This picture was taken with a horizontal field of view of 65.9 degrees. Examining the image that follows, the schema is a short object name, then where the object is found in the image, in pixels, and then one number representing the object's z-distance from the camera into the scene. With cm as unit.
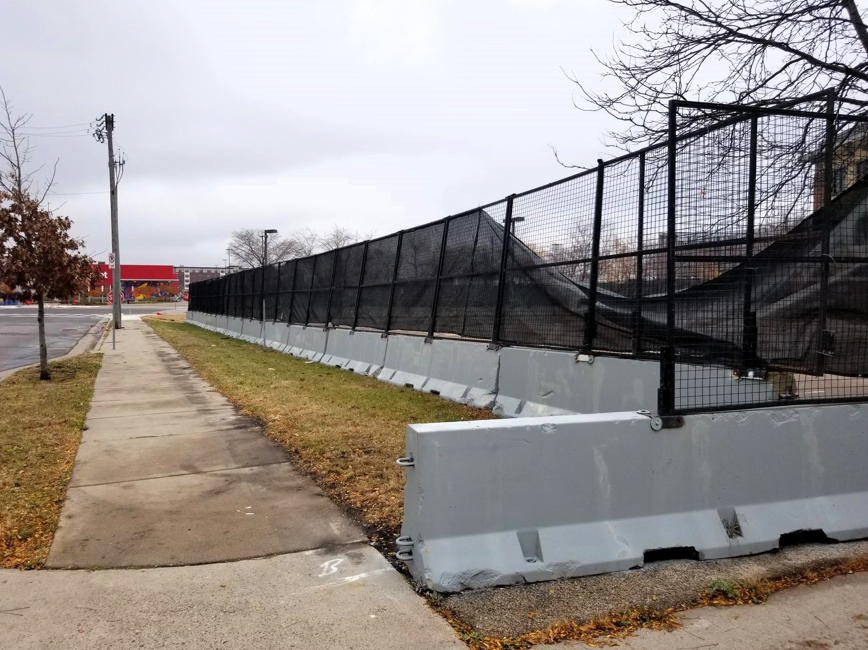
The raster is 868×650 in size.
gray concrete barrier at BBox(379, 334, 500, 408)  939
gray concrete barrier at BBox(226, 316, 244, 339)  2854
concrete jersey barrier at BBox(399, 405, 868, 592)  379
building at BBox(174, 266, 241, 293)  18019
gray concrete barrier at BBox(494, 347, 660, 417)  679
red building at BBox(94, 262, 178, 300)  12049
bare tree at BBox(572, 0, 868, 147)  799
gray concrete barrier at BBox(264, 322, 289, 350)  2118
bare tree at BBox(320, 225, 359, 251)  8069
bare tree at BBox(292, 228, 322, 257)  8266
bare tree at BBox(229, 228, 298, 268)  8281
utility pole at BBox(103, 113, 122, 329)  3741
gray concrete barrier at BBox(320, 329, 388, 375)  1352
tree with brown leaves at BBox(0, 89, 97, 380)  1308
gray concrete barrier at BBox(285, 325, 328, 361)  1736
